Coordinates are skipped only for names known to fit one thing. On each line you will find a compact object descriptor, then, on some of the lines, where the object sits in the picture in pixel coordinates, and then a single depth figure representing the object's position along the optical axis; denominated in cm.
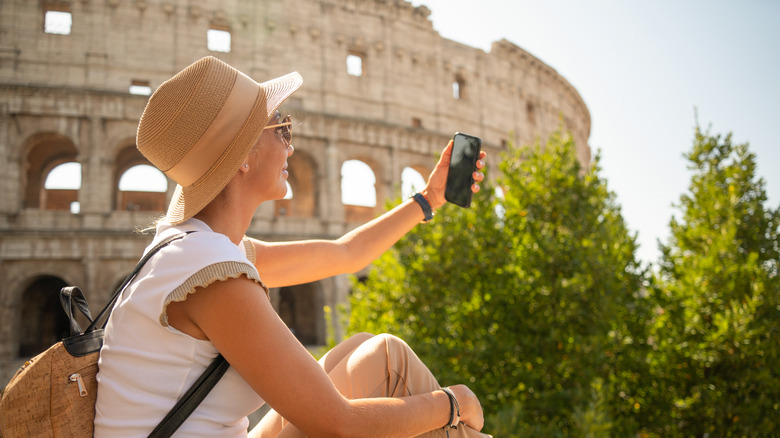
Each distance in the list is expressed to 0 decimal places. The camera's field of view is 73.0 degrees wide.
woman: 122
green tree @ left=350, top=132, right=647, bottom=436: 553
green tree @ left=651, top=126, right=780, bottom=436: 574
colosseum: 1557
